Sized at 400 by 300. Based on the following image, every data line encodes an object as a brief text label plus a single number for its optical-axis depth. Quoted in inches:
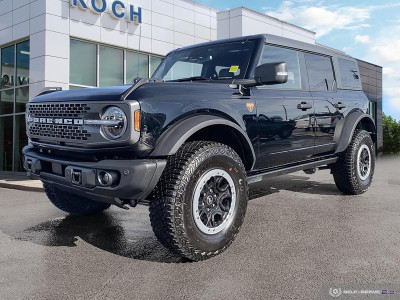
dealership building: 428.5
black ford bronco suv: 110.5
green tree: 1891.9
